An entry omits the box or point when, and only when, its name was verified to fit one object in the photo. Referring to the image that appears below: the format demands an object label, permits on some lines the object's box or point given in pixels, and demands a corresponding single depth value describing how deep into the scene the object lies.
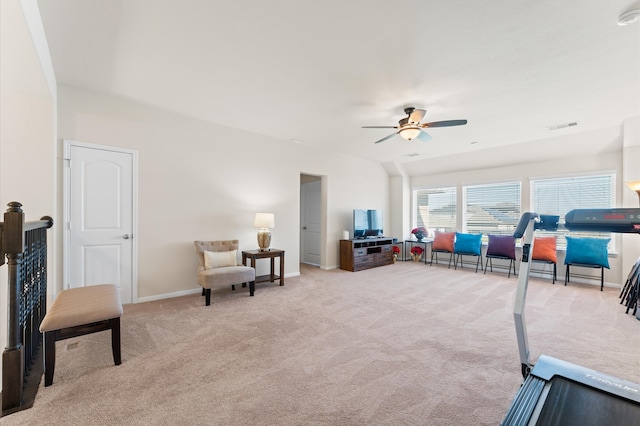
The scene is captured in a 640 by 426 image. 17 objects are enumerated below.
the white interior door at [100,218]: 3.32
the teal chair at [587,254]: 4.66
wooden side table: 4.40
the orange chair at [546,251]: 5.16
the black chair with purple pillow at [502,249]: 5.66
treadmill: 1.30
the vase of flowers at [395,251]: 7.04
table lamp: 4.51
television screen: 6.48
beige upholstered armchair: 3.65
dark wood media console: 6.08
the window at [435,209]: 7.25
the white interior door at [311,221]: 6.84
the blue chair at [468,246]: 6.20
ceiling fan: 3.36
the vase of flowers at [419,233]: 7.16
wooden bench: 1.97
